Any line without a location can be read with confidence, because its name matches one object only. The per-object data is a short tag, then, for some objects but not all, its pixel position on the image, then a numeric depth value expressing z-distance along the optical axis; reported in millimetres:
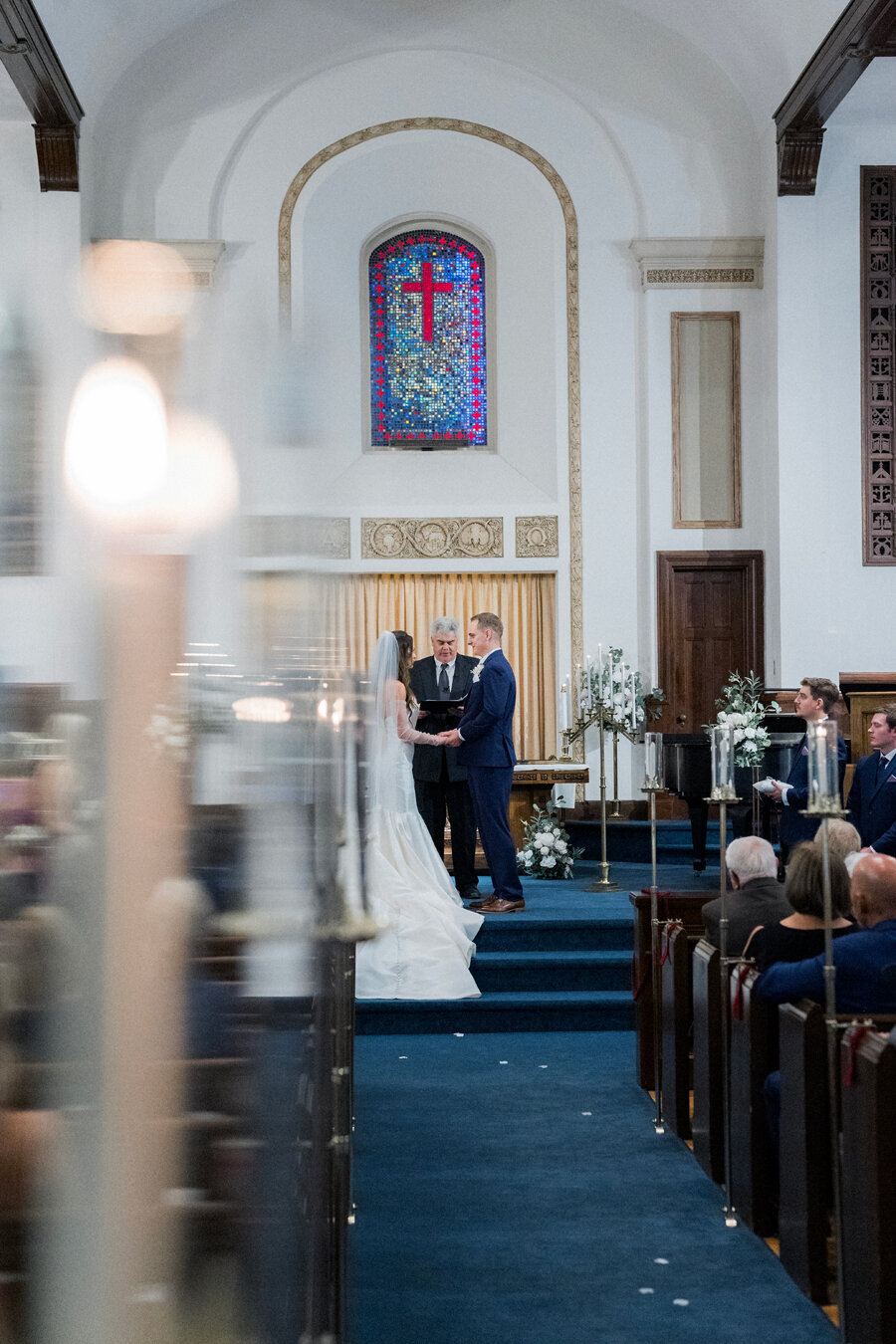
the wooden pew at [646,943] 4863
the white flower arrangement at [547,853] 8625
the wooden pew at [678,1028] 4250
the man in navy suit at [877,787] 5848
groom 6781
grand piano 7629
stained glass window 10883
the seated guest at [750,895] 3908
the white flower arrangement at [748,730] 7359
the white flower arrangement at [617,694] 9086
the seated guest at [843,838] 3948
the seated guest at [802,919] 3428
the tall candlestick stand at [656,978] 4594
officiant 7332
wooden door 10133
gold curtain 10523
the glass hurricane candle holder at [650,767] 4734
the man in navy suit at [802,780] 6211
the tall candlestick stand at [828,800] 2820
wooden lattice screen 9727
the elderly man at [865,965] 3131
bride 5949
